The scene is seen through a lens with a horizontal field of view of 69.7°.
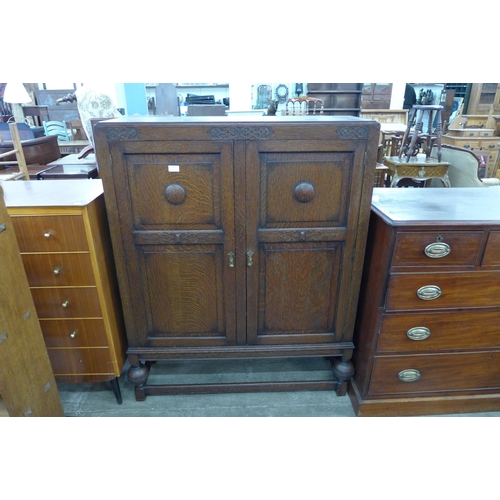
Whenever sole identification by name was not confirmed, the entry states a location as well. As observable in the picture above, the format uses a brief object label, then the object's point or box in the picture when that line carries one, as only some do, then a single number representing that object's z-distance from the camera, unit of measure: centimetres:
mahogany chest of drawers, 128
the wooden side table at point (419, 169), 341
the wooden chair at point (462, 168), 302
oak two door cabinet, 124
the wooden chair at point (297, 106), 454
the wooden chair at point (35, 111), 581
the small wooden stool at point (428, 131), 347
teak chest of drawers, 130
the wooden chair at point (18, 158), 296
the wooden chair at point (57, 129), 593
